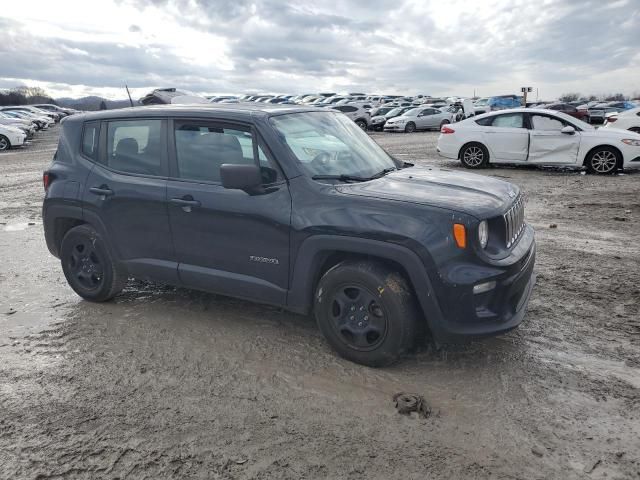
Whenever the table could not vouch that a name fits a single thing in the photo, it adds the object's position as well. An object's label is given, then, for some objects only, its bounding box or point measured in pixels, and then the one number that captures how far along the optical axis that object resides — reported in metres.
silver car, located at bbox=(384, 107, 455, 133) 30.11
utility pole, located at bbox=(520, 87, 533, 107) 29.95
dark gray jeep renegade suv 3.40
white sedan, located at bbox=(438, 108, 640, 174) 11.91
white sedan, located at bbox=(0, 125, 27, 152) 21.60
